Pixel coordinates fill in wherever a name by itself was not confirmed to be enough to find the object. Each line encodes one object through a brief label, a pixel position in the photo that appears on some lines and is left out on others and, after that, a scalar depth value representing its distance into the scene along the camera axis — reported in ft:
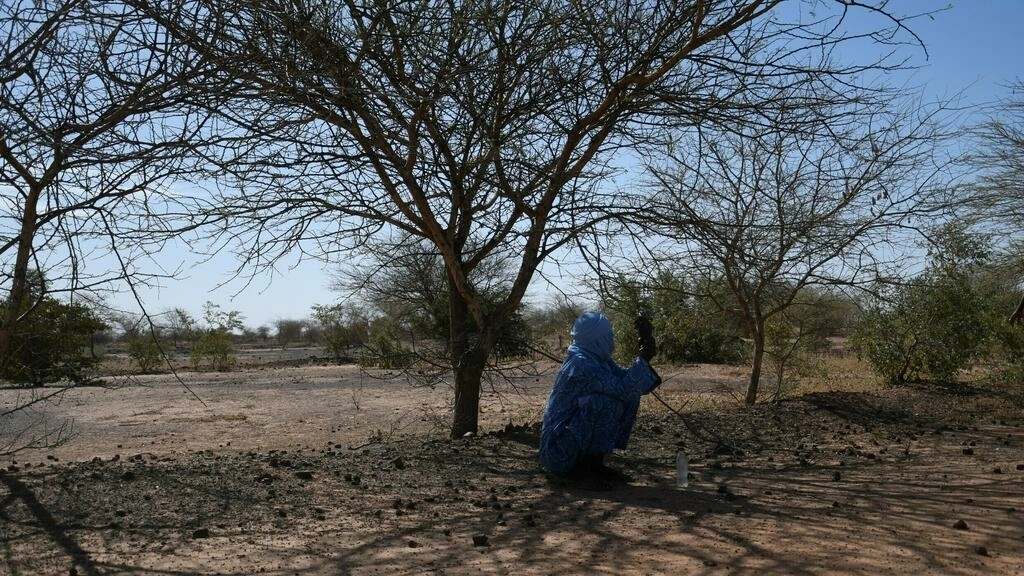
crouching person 18.42
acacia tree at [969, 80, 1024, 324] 44.37
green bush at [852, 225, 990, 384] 40.09
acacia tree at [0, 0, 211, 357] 13.69
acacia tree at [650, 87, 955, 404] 27.81
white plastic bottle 18.24
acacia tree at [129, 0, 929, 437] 17.62
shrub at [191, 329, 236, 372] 102.01
